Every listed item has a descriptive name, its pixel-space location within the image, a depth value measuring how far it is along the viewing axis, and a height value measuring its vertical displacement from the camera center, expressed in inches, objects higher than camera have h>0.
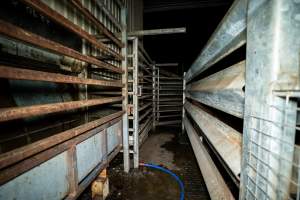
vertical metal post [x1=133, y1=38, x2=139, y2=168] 80.5 -10.6
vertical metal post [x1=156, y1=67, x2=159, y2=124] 173.3 -19.1
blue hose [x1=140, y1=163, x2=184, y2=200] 66.4 -47.1
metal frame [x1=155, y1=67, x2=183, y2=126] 177.8 -5.2
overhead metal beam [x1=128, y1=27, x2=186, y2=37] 71.4 +33.0
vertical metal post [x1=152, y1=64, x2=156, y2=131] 166.2 -5.3
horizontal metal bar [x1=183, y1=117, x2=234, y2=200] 41.8 -30.5
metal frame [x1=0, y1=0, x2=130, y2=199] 23.5 -11.5
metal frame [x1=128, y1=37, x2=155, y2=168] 80.5 -8.2
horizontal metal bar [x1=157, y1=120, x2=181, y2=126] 182.9 -39.8
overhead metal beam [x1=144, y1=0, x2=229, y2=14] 123.5 +82.0
